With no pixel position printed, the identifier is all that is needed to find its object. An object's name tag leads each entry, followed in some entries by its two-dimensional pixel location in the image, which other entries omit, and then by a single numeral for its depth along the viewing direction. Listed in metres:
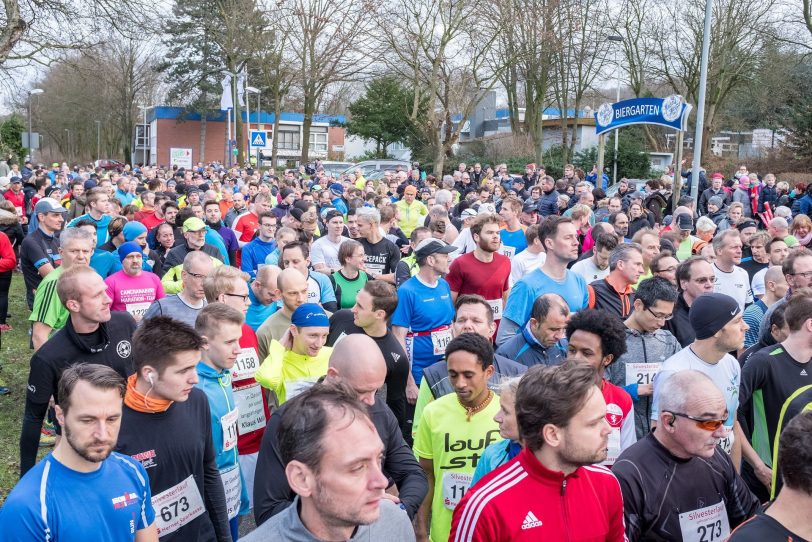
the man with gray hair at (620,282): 6.55
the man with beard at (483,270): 7.50
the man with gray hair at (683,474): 3.44
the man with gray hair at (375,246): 9.26
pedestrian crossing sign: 31.47
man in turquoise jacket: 4.42
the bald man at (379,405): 3.62
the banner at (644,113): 15.49
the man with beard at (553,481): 2.91
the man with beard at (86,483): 3.07
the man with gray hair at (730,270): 7.96
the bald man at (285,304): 5.77
